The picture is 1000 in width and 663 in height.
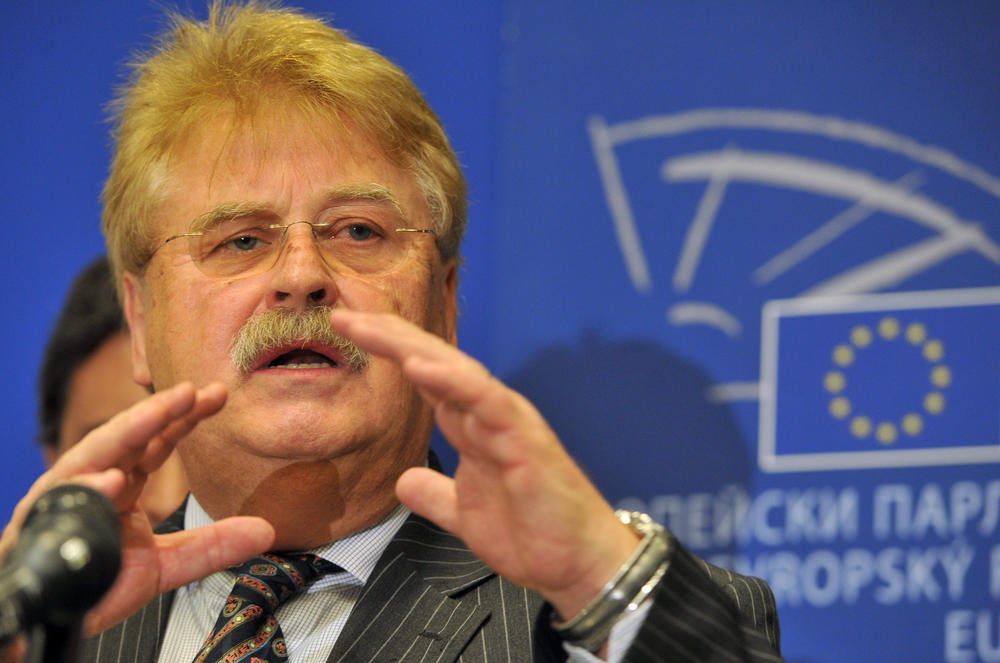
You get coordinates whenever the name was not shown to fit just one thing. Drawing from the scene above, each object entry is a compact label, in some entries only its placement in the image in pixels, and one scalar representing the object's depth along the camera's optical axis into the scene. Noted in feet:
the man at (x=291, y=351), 10.88
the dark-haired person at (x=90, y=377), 12.19
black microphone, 10.18
